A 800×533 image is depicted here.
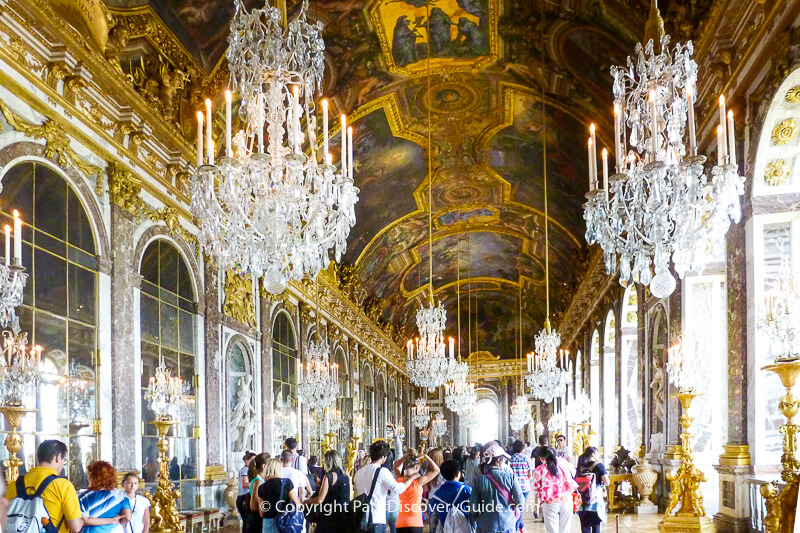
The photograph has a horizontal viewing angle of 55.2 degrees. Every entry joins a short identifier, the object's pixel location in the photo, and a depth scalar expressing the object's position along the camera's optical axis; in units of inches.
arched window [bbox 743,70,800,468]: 344.5
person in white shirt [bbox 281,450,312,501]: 295.4
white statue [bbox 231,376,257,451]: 581.9
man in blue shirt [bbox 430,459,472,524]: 284.7
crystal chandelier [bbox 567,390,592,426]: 936.9
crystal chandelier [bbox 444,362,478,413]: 732.0
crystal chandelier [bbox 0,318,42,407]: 274.8
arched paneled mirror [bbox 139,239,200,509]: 439.8
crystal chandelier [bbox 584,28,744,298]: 231.9
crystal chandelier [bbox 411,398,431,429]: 1192.2
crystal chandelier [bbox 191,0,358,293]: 254.7
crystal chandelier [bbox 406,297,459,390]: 538.9
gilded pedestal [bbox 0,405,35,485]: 270.2
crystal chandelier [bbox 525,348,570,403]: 580.4
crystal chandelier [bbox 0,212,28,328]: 261.3
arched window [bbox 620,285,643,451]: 759.7
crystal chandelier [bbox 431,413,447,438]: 1530.5
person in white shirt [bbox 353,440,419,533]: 279.1
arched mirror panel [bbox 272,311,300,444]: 703.1
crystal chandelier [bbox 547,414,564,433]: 1076.5
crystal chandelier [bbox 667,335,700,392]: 375.6
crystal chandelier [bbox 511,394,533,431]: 1096.2
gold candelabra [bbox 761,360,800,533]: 269.6
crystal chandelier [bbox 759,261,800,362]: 267.7
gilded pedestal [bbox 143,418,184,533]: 374.6
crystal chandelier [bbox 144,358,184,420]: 380.5
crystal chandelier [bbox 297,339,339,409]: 635.5
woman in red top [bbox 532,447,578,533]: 319.9
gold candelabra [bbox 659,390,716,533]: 368.8
